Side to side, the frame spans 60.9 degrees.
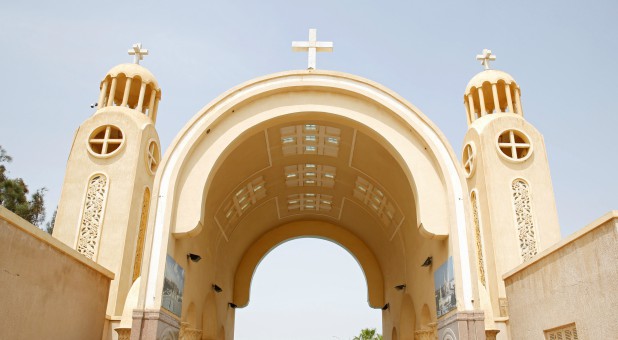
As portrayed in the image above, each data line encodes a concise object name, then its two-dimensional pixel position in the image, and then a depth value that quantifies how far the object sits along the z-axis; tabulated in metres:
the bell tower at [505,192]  15.19
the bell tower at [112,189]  15.07
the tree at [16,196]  31.73
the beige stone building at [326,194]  12.09
